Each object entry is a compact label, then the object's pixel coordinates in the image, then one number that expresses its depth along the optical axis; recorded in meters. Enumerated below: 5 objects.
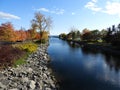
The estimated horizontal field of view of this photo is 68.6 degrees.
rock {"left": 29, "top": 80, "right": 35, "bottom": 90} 7.64
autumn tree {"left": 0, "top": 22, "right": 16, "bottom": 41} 32.61
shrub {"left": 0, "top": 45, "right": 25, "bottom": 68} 9.72
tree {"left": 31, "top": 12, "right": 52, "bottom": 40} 33.62
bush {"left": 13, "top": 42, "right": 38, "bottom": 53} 18.52
